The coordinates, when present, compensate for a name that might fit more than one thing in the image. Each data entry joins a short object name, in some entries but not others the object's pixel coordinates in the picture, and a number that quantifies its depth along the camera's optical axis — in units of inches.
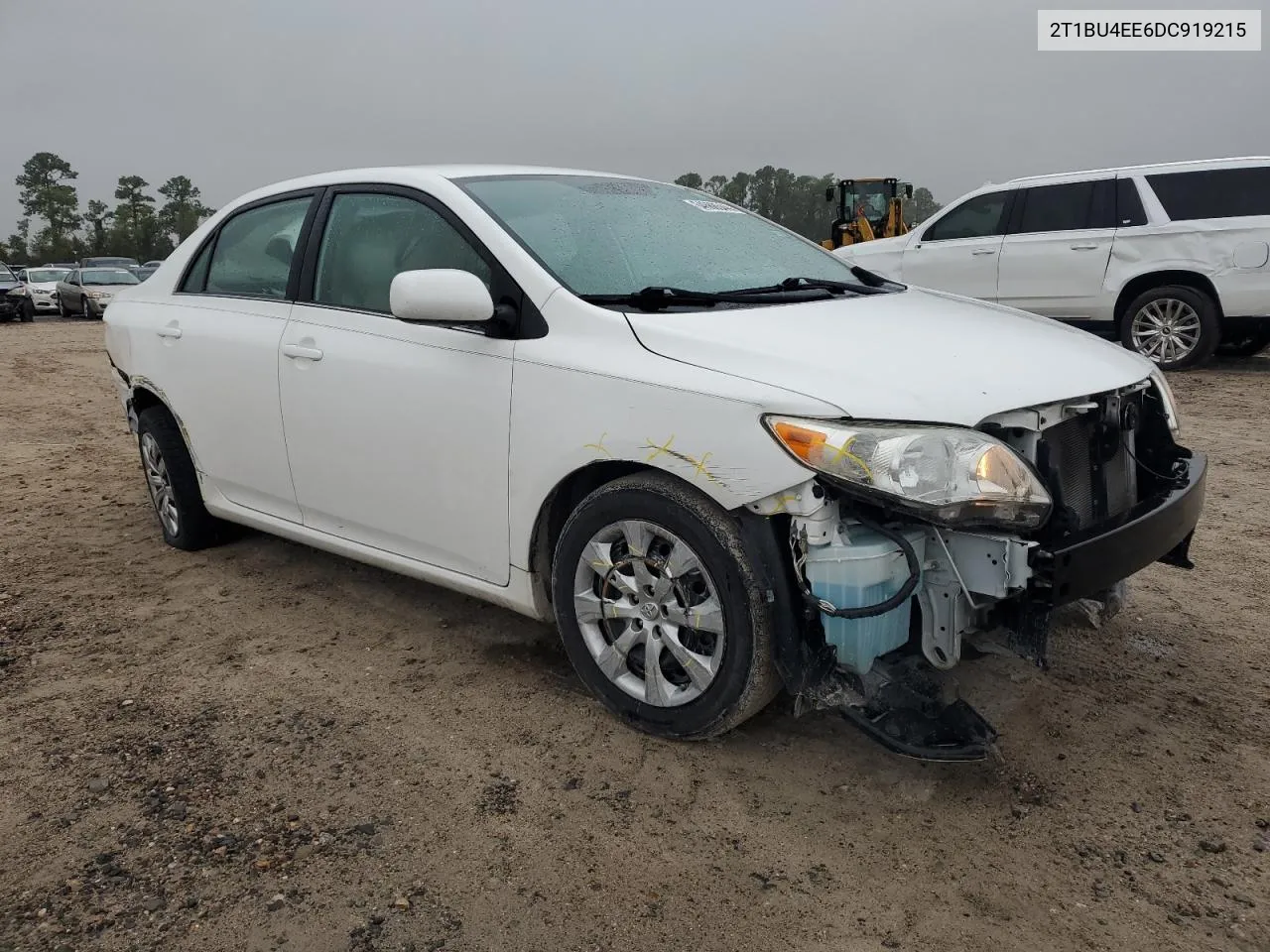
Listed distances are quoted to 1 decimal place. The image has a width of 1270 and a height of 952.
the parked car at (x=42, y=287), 1061.8
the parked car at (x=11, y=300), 932.0
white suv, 350.3
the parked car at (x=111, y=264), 1090.8
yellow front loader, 762.4
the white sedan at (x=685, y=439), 95.2
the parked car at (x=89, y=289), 960.9
